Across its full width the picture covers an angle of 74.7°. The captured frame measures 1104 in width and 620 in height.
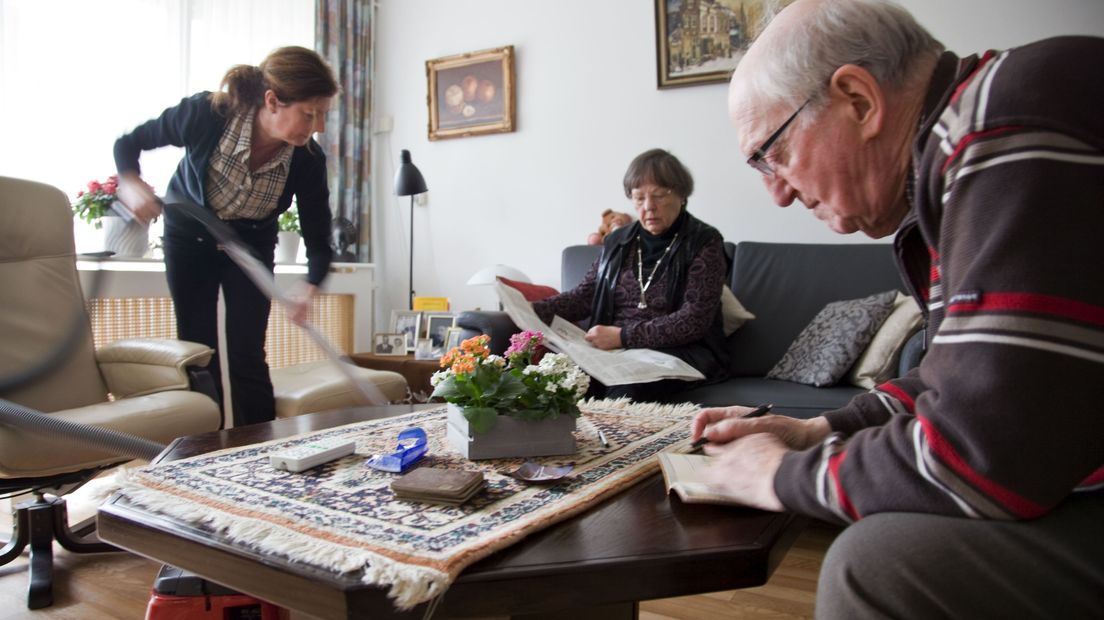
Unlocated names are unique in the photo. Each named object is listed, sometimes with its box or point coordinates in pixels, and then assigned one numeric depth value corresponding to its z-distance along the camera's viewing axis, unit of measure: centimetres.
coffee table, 65
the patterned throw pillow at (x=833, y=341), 216
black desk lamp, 341
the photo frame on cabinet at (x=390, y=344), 336
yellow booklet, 349
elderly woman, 222
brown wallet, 82
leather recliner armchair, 160
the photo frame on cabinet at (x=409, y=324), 339
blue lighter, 97
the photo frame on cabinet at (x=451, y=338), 301
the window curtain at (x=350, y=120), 361
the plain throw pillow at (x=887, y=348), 209
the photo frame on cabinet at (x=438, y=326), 329
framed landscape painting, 296
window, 254
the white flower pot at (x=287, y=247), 323
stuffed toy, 319
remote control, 97
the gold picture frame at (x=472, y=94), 352
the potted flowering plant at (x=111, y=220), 256
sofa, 235
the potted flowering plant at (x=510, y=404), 104
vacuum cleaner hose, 149
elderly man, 52
